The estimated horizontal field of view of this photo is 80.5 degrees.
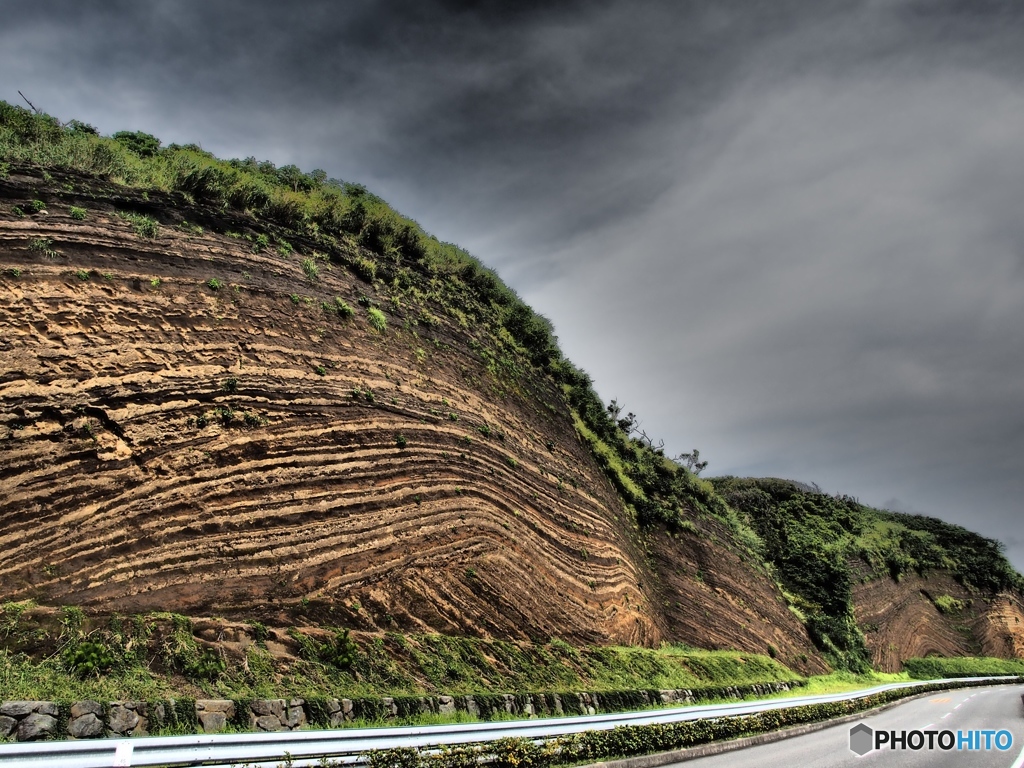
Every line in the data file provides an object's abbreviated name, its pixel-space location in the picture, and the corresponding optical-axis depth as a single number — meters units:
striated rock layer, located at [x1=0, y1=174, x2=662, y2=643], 9.47
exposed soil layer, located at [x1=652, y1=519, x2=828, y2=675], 24.00
